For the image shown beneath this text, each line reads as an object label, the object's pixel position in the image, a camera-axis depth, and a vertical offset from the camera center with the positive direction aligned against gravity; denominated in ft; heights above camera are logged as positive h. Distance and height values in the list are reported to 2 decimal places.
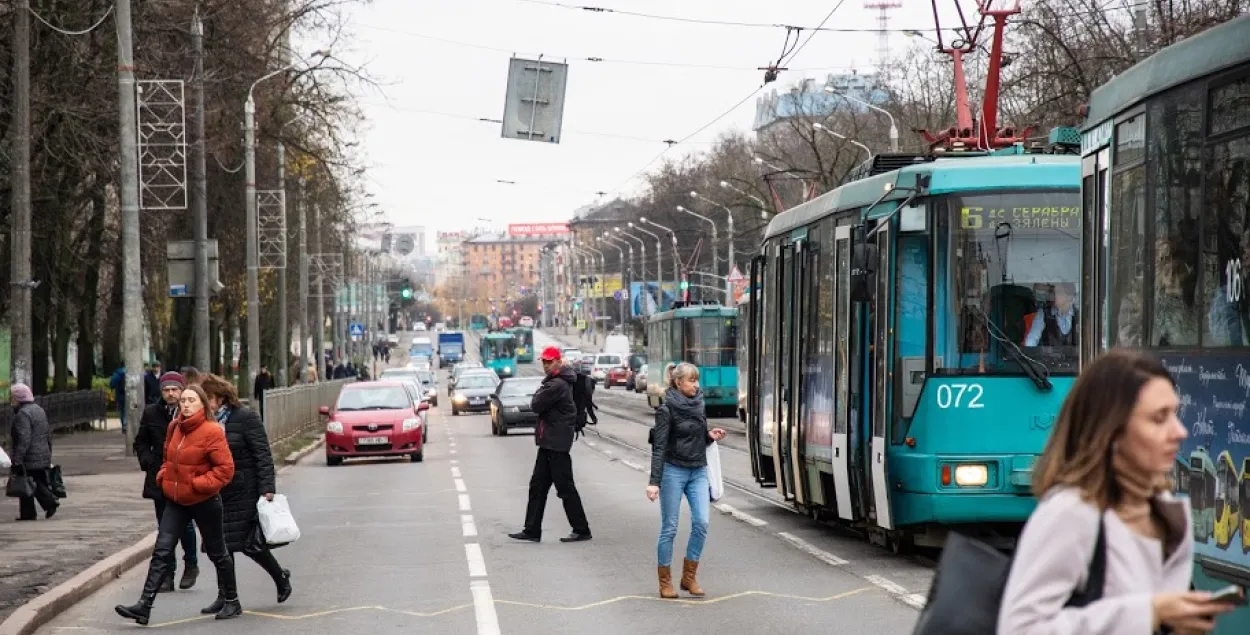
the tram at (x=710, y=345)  171.73 -5.32
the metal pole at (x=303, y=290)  187.42 -0.43
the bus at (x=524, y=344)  367.04 -11.13
